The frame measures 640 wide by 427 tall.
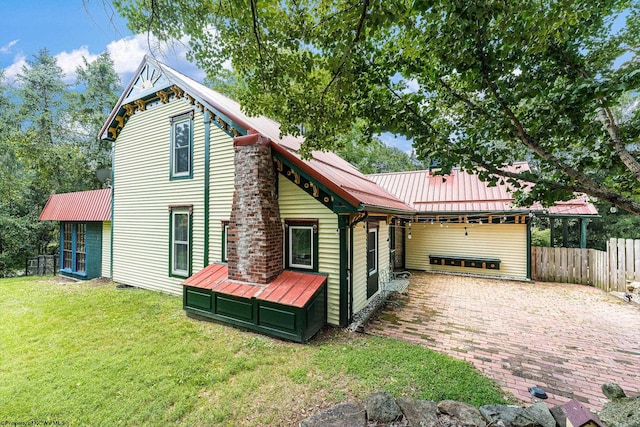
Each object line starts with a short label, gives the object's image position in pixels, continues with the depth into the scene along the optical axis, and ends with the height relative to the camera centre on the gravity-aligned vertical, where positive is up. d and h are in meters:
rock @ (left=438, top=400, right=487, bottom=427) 2.57 -2.07
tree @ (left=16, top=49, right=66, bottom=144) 15.96 +8.29
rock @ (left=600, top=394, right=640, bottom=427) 2.17 -1.80
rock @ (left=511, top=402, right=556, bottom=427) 2.47 -1.98
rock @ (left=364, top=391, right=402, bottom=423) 2.63 -2.03
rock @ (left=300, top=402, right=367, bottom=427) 2.63 -2.13
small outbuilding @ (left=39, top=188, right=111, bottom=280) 9.48 -0.41
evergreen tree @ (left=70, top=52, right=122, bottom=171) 16.80 +8.34
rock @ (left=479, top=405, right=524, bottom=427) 2.56 -2.04
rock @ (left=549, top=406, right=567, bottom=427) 2.49 -2.00
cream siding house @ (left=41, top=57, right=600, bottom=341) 5.22 -0.16
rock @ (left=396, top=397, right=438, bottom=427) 2.57 -2.07
